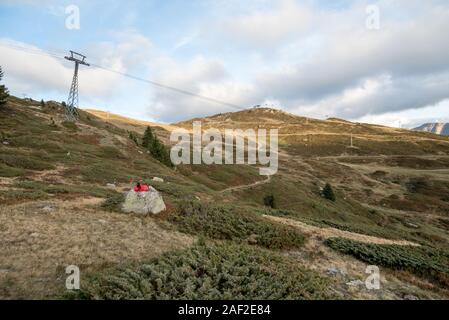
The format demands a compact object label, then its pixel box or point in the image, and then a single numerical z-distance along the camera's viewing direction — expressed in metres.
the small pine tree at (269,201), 53.48
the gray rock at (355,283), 14.21
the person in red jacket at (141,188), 21.98
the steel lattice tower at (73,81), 72.44
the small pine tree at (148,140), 78.01
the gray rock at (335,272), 15.57
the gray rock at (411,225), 63.49
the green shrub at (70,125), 73.25
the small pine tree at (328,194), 72.49
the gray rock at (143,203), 21.53
